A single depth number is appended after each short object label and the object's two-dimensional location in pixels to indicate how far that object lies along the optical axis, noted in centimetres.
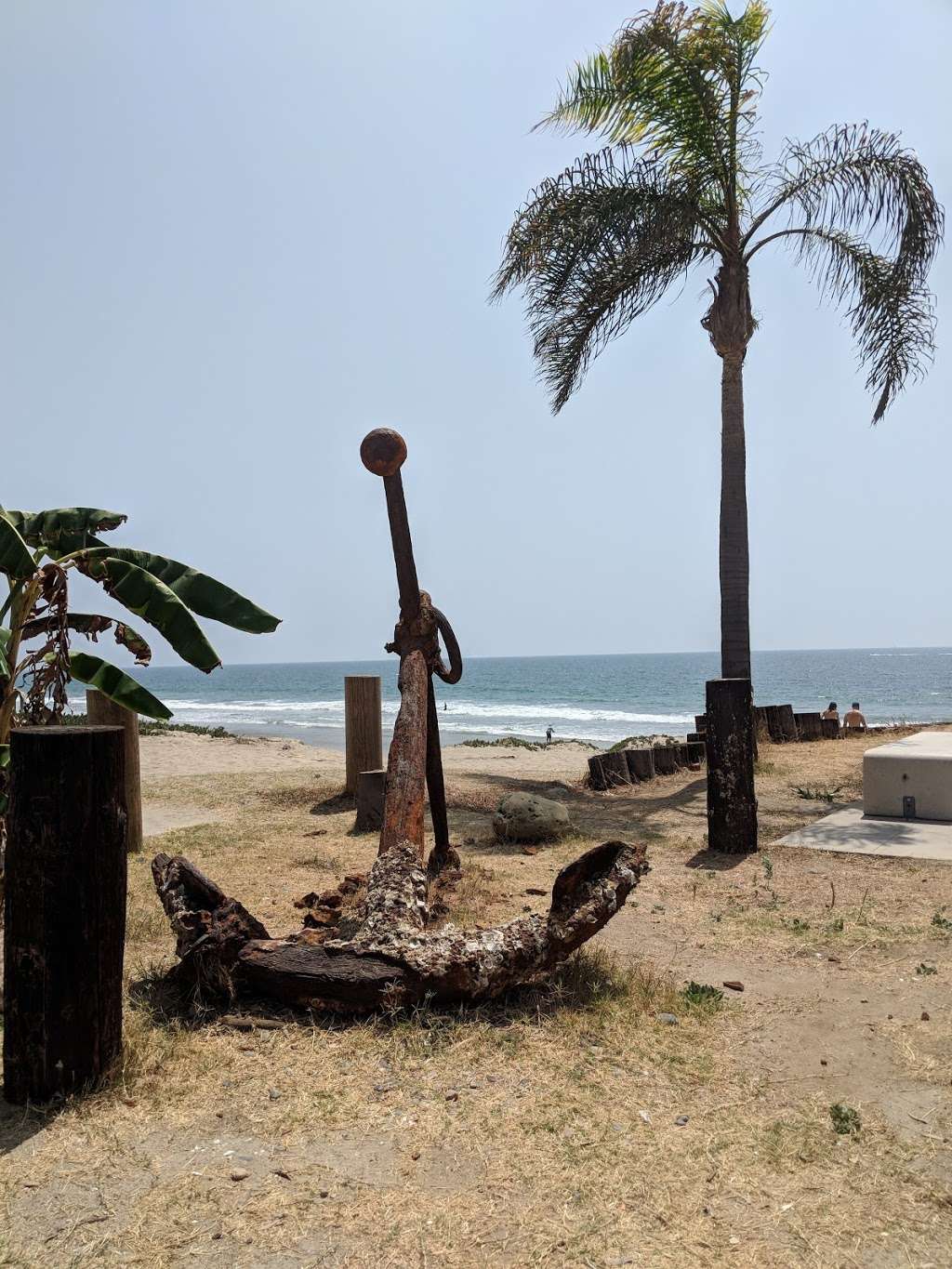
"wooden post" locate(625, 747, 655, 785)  1176
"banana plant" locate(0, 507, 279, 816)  470
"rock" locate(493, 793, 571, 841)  800
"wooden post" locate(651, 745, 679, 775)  1220
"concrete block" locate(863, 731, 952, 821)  818
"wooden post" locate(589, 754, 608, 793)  1137
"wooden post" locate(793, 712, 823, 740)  1516
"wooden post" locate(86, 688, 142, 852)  736
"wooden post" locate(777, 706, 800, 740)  1481
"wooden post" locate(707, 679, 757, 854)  730
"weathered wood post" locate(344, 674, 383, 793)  1038
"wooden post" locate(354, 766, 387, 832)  873
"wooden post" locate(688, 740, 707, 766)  1293
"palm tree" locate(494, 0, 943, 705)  1023
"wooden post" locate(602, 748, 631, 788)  1148
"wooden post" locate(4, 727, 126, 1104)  303
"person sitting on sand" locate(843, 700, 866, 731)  1695
